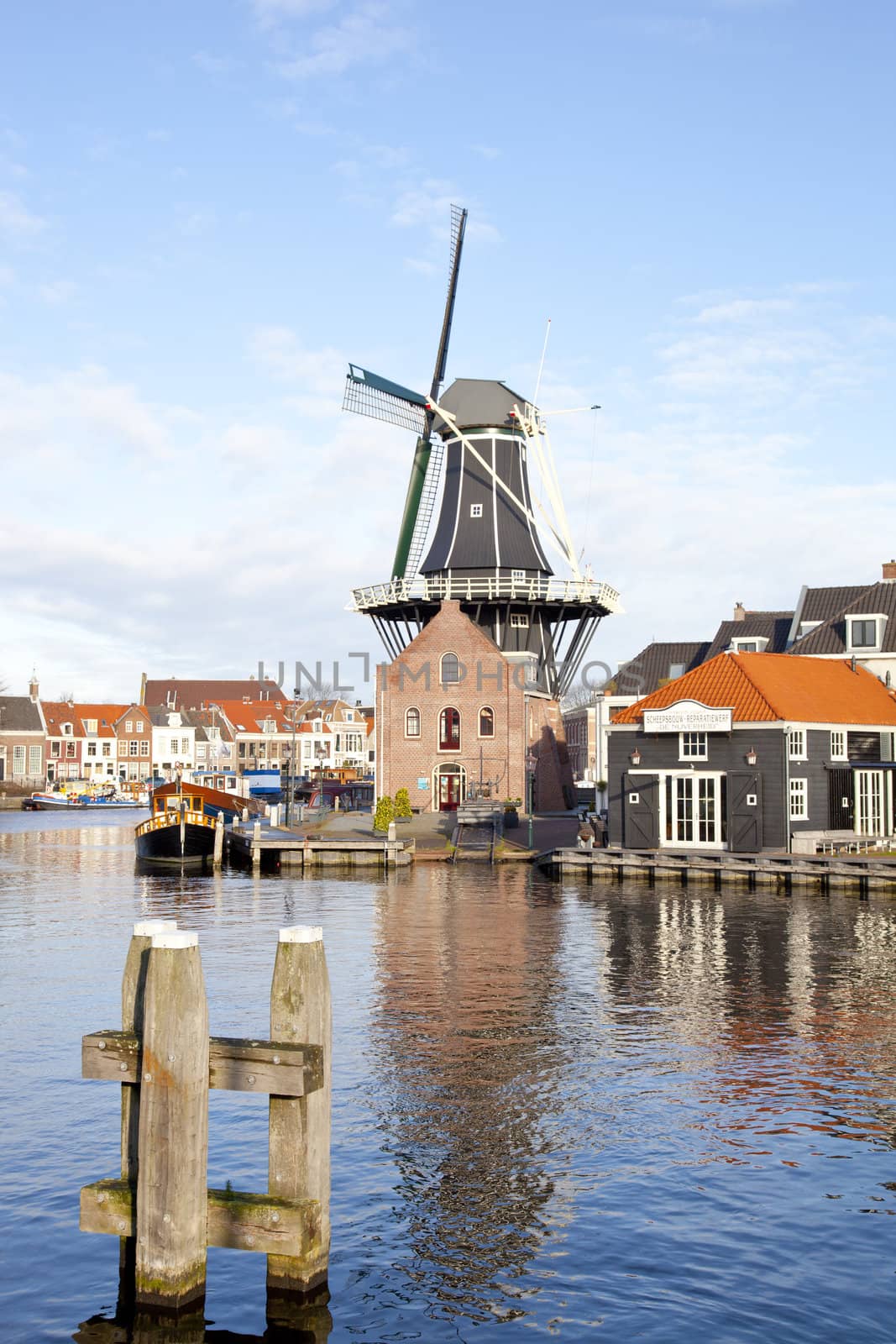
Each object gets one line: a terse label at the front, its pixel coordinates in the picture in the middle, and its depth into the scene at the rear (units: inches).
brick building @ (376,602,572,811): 2410.2
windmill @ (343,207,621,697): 2485.2
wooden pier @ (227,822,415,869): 1910.7
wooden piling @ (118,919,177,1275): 388.8
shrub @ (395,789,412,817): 2326.5
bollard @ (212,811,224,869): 2052.2
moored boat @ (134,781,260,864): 2075.5
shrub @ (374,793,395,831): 2237.9
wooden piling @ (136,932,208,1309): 363.9
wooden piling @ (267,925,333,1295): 376.8
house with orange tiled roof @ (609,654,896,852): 1701.5
